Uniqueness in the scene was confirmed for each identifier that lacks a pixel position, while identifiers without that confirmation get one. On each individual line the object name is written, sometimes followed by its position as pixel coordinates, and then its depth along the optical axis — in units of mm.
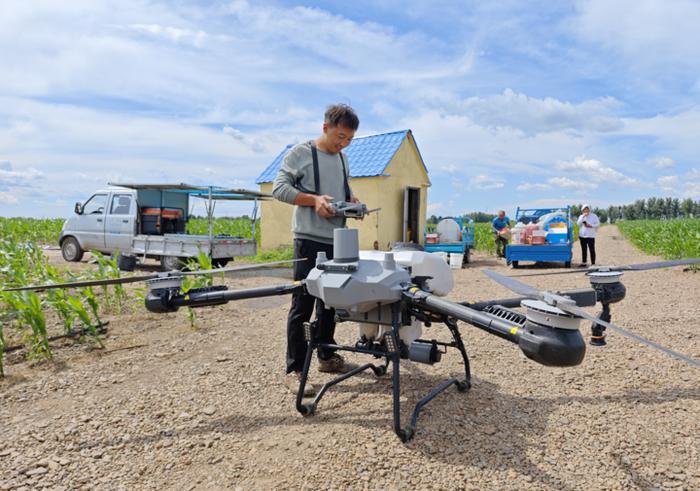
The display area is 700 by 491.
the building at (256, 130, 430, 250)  13969
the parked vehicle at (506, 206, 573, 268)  12555
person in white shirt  12711
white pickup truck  10734
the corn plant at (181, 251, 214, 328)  6207
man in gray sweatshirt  3346
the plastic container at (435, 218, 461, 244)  14289
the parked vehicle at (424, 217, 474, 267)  13664
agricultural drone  1865
